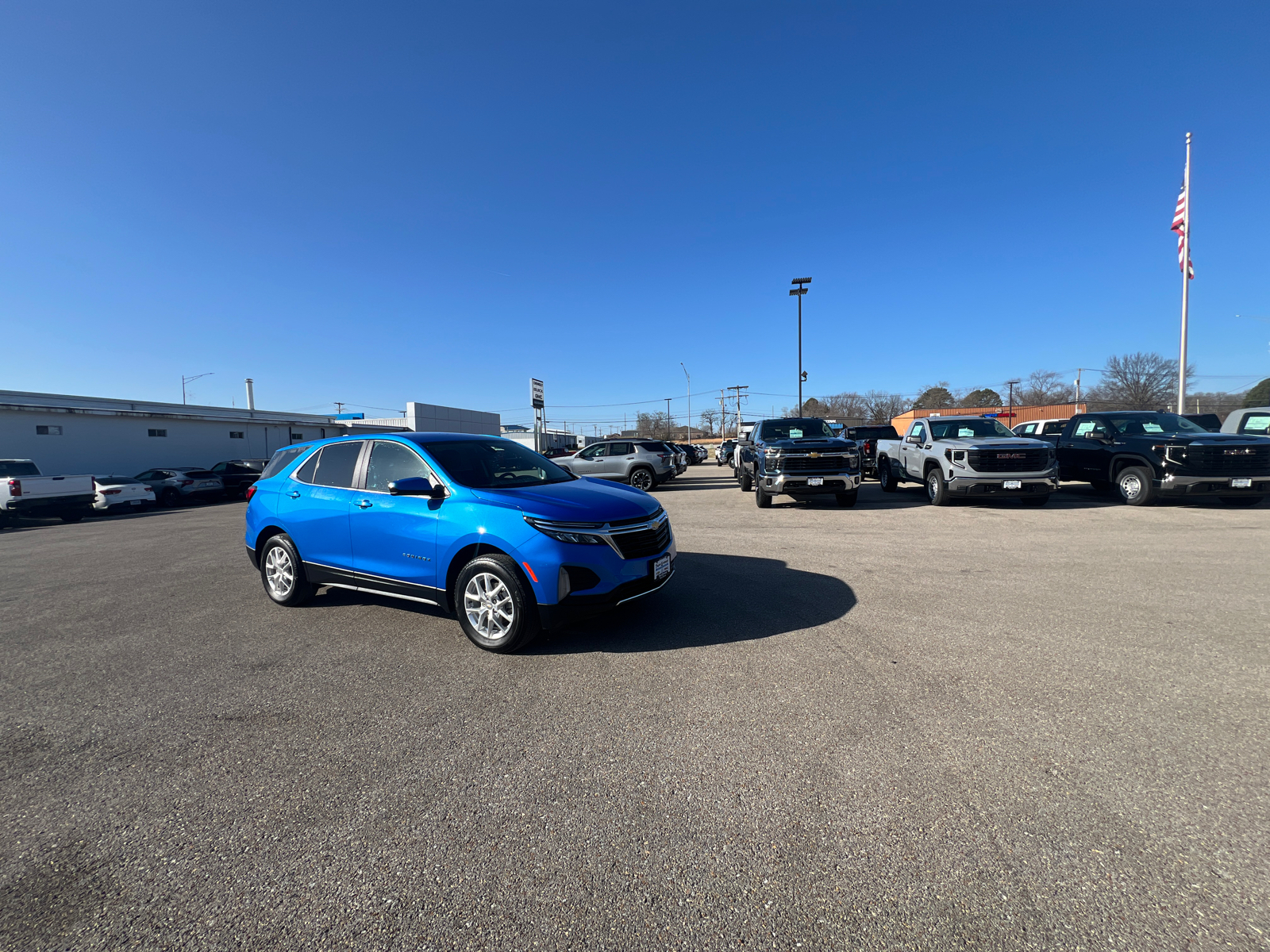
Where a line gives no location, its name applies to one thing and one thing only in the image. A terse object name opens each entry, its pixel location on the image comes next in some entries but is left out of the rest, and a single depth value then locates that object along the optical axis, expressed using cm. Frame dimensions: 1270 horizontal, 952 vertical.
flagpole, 1966
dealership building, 2233
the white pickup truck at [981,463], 1102
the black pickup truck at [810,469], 1163
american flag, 1959
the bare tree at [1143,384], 4959
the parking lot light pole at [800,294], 2981
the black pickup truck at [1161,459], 1020
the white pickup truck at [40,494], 1423
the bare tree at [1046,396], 7619
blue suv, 421
